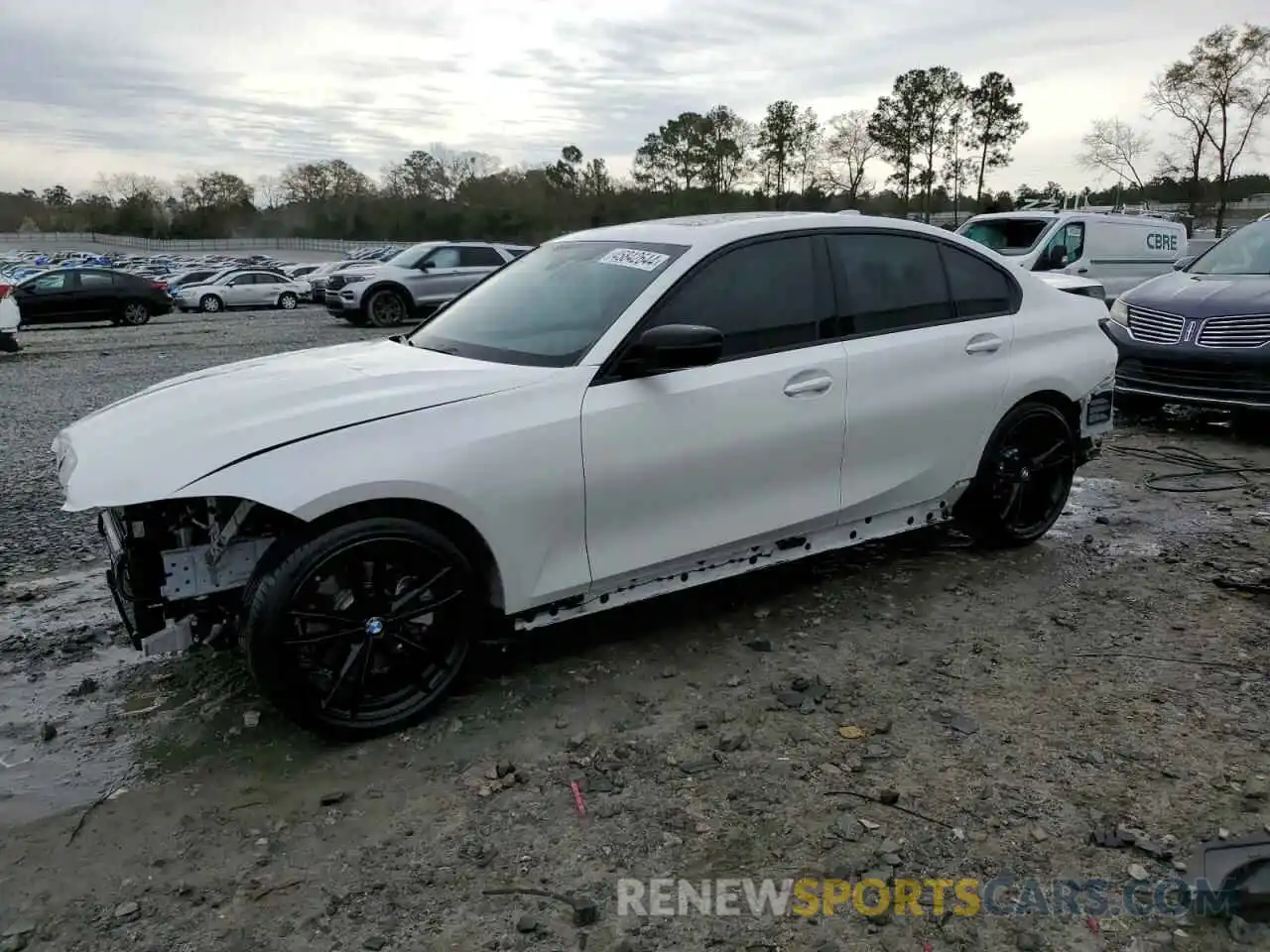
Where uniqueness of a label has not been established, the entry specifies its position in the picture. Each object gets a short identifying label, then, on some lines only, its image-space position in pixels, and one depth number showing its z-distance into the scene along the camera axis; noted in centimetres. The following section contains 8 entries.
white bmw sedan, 308
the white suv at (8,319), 1513
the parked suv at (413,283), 1856
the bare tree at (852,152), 6612
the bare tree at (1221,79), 4259
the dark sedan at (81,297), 2217
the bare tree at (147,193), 10481
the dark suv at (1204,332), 753
